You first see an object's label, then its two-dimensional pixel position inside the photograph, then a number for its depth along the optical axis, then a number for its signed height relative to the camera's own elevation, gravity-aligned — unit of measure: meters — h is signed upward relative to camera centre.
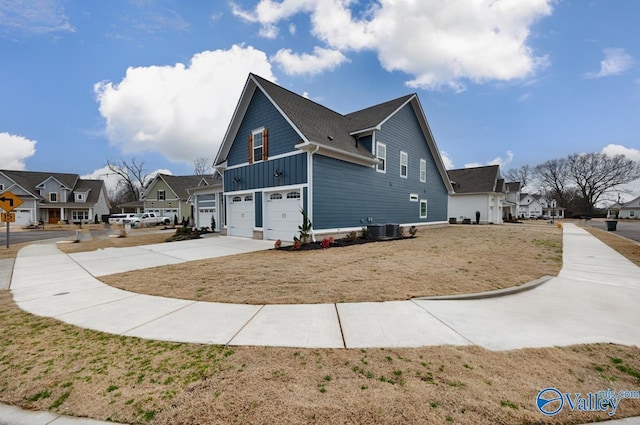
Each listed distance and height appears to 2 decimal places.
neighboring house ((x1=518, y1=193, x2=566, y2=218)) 67.31 +0.54
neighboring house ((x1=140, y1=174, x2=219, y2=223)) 35.38 +2.22
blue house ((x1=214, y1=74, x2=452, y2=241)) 12.34 +2.51
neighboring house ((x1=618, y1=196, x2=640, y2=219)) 61.62 -0.14
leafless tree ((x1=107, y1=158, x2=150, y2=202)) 53.16 +6.29
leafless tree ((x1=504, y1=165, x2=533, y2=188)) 71.50 +9.27
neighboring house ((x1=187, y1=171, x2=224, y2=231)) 19.37 +0.43
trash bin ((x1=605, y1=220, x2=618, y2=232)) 22.78 -1.41
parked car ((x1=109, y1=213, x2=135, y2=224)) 35.83 -0.70
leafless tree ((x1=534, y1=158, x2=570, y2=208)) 64.06 +7.86
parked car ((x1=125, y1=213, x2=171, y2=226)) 31.89 -0.92
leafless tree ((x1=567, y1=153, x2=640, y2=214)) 55.97 +7.75
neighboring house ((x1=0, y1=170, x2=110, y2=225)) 34.72 +2.39
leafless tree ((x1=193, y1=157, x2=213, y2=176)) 55.16 +8.78
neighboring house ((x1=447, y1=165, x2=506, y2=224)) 29.44 +1.63
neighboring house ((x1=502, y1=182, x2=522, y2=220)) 41.86 +1.93
